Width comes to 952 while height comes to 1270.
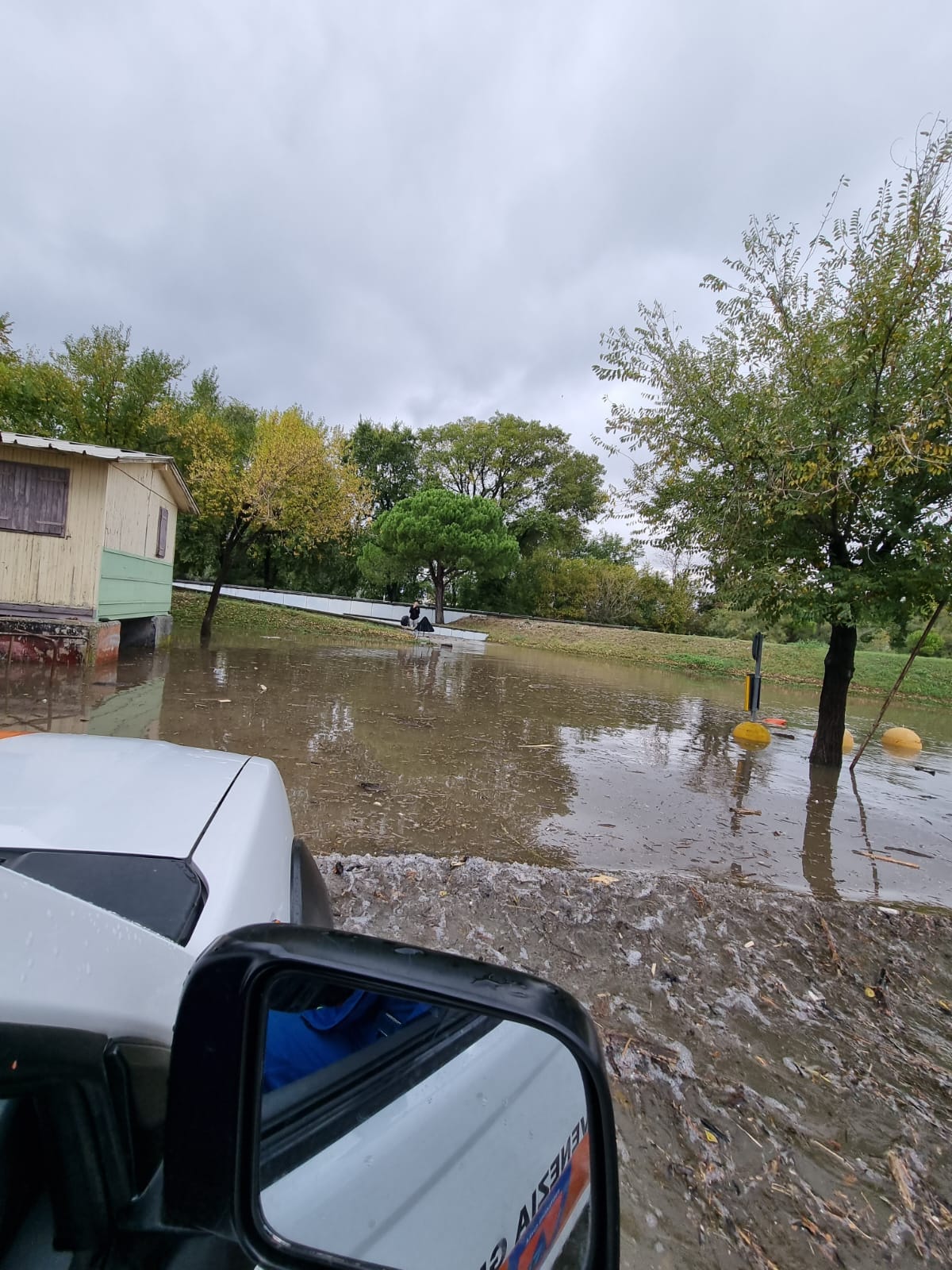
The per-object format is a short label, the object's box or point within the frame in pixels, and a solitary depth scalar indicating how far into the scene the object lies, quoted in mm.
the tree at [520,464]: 46500
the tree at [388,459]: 47062
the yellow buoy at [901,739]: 11953
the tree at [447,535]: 34500
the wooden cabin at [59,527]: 11133
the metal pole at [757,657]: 9109
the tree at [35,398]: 22141
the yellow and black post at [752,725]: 10383
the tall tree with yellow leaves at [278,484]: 16016
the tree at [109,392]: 24125
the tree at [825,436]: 6062
